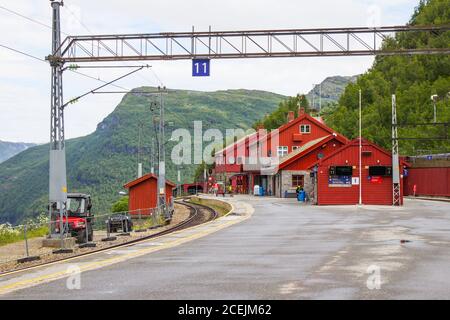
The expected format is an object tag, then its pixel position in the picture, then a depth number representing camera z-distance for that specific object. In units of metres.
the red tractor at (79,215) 27.86
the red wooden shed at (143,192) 60.66
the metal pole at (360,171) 47.72
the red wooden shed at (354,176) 48.50
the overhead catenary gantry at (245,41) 32.62
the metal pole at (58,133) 24.06
